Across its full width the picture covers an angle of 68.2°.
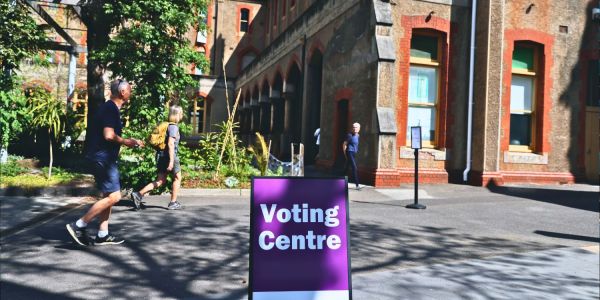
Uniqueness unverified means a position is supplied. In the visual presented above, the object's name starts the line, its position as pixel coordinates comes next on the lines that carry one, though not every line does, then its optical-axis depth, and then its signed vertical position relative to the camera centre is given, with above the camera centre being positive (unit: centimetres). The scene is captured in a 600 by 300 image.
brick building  1255 +207
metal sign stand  916 +26
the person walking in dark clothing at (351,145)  1155 +23
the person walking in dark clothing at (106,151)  521 -5
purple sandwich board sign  288 -59
